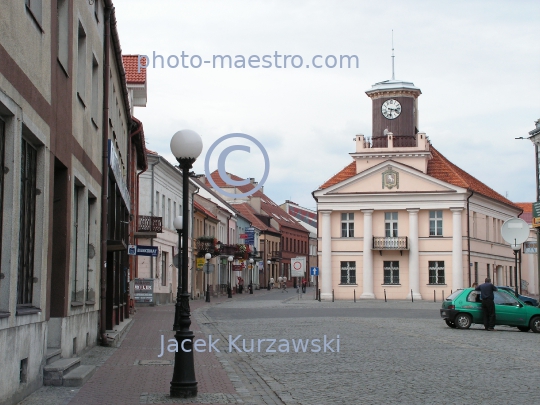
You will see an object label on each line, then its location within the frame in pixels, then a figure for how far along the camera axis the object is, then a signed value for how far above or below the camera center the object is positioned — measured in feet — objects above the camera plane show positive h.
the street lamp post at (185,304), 35.19 -1.13
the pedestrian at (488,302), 81.56 -2.25
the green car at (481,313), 81.76 -3.19
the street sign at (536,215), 123.34 +9.26
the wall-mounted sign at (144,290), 133.69 -1.86
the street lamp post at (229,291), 204.43 -3.19
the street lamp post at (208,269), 154.67 +1.63
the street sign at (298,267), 184.24 +2.39
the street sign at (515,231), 94.32 +5.17
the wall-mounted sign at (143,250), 96.84 +3.19
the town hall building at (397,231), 199.41 +11.10
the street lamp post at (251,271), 259.39 +2.28
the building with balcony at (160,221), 141.69 +9.89
